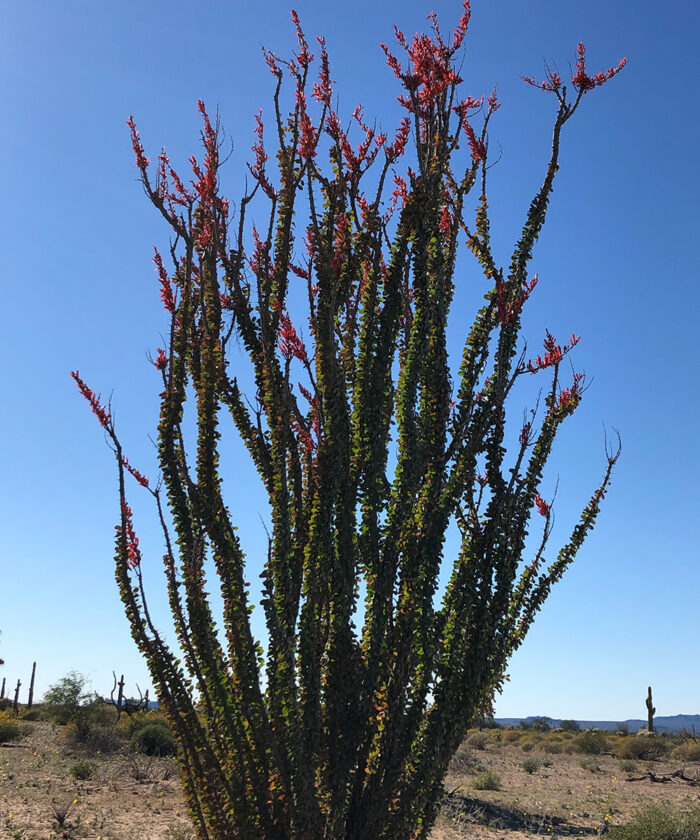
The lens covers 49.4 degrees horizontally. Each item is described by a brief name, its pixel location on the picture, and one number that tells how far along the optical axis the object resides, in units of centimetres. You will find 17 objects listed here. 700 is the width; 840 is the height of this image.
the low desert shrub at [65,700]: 2209
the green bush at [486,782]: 1512
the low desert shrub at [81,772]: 1300
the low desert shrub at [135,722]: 1986
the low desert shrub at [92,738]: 1827
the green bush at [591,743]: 2702
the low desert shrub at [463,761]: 1875
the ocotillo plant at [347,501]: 413
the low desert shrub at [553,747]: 2716
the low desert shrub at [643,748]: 2517
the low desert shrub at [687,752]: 2470
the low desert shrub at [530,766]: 1950
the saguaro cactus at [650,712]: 3219
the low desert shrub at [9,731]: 1977
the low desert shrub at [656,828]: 941
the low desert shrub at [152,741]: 1766
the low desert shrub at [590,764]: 2118
